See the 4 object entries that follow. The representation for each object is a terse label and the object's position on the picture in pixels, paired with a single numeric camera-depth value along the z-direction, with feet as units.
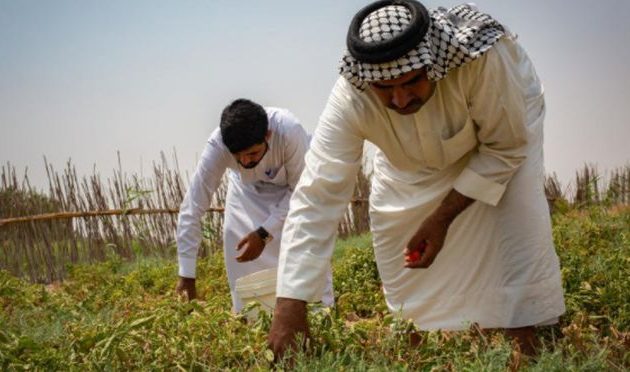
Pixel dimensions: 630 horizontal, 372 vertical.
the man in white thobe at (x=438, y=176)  8.24
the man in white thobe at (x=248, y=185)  13.97
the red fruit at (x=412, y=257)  9.14
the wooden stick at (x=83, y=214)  27.81
